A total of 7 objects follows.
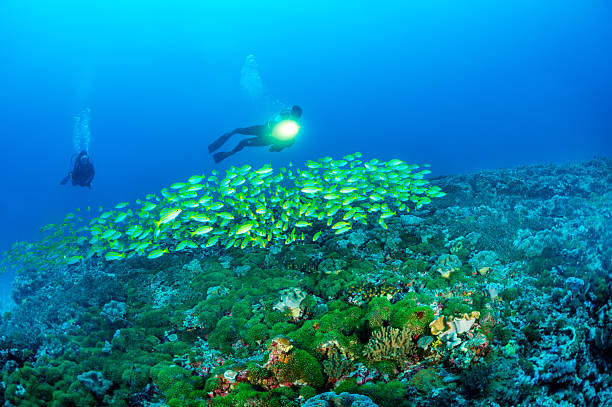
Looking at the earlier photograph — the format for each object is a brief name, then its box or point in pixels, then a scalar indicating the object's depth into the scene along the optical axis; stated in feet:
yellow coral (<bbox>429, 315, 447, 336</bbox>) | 14.43
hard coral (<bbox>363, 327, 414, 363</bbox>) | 13.72
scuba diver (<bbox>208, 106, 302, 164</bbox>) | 34.50
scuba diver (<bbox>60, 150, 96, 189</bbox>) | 44.47
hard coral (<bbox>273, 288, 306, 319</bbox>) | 19.58
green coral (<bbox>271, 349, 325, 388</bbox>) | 12.87
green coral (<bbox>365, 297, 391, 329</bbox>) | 15.72
